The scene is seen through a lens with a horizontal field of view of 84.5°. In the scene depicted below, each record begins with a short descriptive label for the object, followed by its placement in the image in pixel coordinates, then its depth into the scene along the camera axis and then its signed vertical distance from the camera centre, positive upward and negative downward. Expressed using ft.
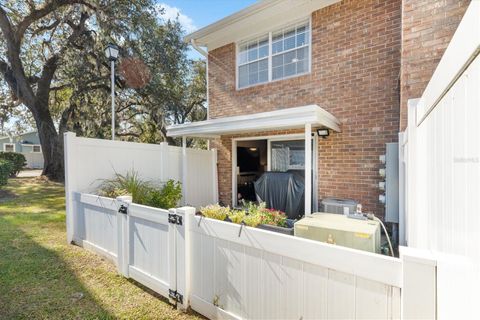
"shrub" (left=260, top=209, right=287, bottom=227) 14.14 -3.36
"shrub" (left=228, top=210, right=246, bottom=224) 13.08 -3.01
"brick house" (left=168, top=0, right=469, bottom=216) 12.28 +5.36
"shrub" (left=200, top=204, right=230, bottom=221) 13.60 -2.92
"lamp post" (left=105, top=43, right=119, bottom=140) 21.42 +8.40
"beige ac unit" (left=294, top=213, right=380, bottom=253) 9.45 -2.87
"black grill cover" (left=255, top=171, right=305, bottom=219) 19.44 -2.66
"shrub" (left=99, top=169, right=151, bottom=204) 17.53 -2.12
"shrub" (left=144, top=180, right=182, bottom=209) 18.03 -2.83
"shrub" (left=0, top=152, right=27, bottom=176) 55.49 -0.31
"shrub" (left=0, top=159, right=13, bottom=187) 33.65 -1.79
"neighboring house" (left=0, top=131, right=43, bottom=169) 93.86 +4.59
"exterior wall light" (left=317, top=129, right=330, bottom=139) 19.53 +1.76
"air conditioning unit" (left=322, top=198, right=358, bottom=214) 16.71 -3.19
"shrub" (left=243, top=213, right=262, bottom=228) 12.94 -3.17
